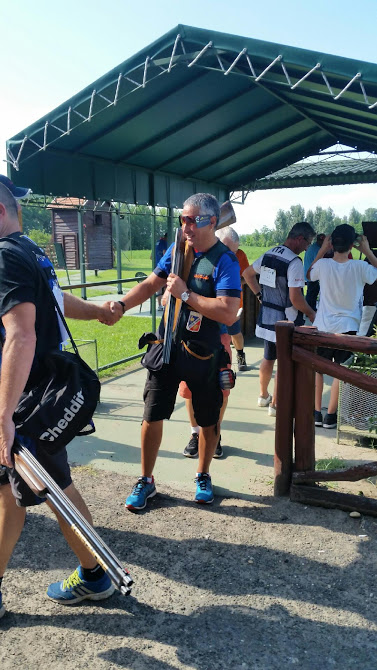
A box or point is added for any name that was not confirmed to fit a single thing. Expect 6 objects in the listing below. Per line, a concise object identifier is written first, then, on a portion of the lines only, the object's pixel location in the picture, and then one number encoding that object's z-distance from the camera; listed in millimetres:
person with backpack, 2098
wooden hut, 35656
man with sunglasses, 3117
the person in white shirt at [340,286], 4508
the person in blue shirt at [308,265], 9036
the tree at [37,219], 62525
